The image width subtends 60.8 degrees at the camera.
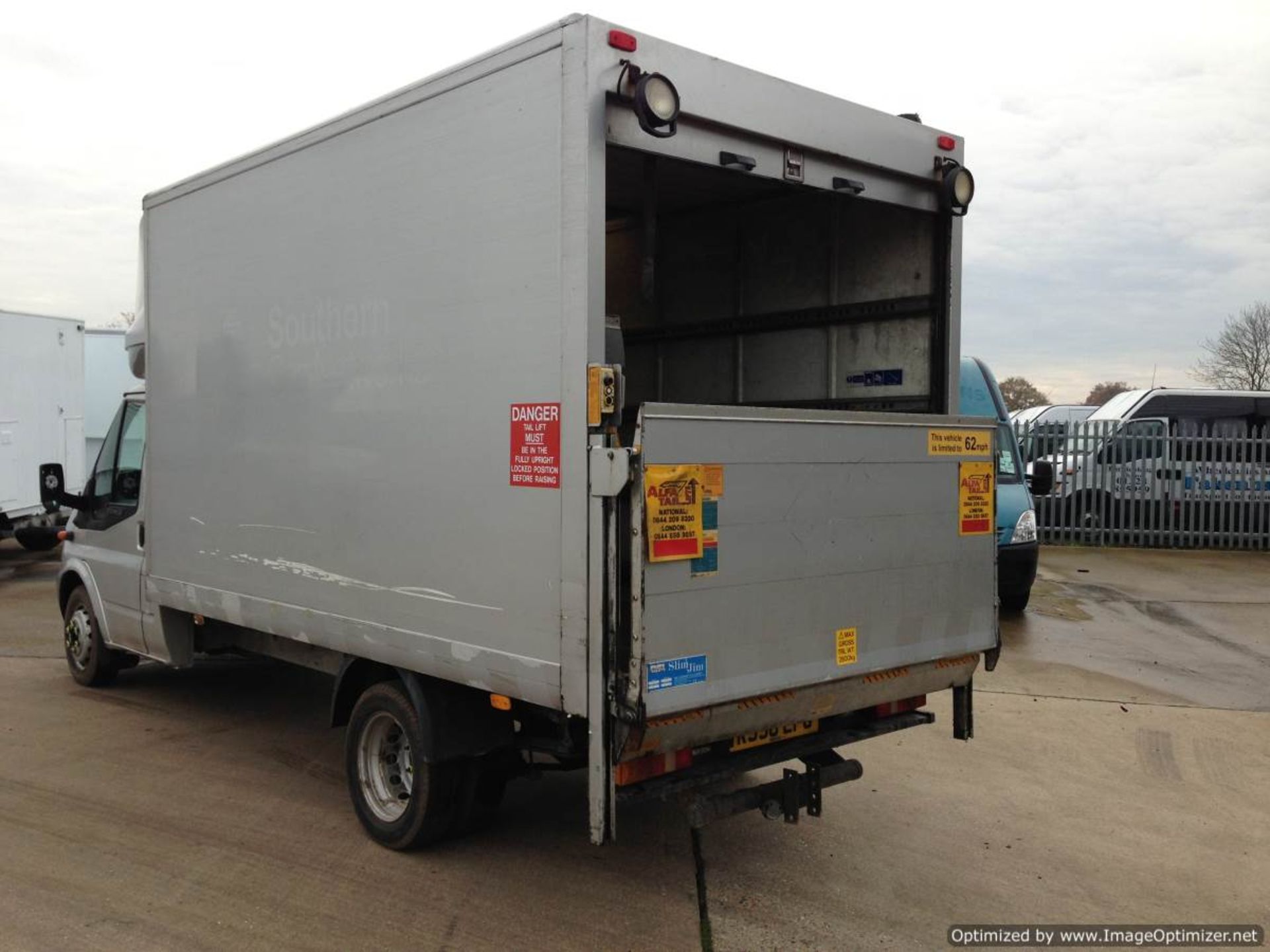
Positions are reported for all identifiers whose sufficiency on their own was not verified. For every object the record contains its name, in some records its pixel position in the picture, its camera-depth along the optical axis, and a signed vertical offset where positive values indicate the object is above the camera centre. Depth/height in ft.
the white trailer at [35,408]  44.04 +1.71
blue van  32.22 -1.46
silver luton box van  12.14 +0.11
